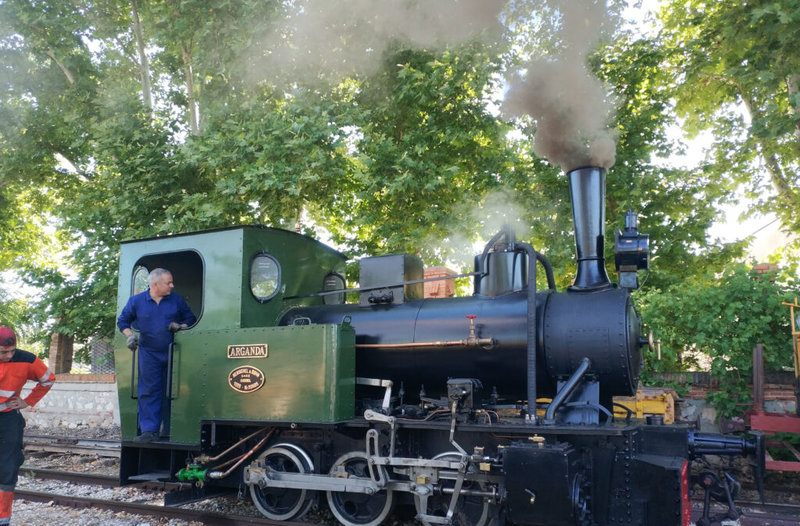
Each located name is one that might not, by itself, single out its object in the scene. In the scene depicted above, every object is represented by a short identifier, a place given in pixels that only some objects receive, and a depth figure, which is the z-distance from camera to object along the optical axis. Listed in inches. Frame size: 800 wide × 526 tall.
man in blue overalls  215.0
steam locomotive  152.8
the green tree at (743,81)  287.3
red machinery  233.9
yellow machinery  238.2
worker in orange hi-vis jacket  182.4
